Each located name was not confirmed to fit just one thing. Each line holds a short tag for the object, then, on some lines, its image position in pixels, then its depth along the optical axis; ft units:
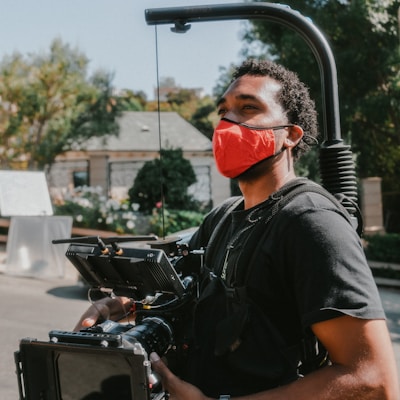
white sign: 34.60
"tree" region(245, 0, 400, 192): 38.93
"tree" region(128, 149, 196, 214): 53.01
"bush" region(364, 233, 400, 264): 41.80
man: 4.25
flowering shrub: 43.24
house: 63.67
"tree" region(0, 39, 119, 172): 55.31
